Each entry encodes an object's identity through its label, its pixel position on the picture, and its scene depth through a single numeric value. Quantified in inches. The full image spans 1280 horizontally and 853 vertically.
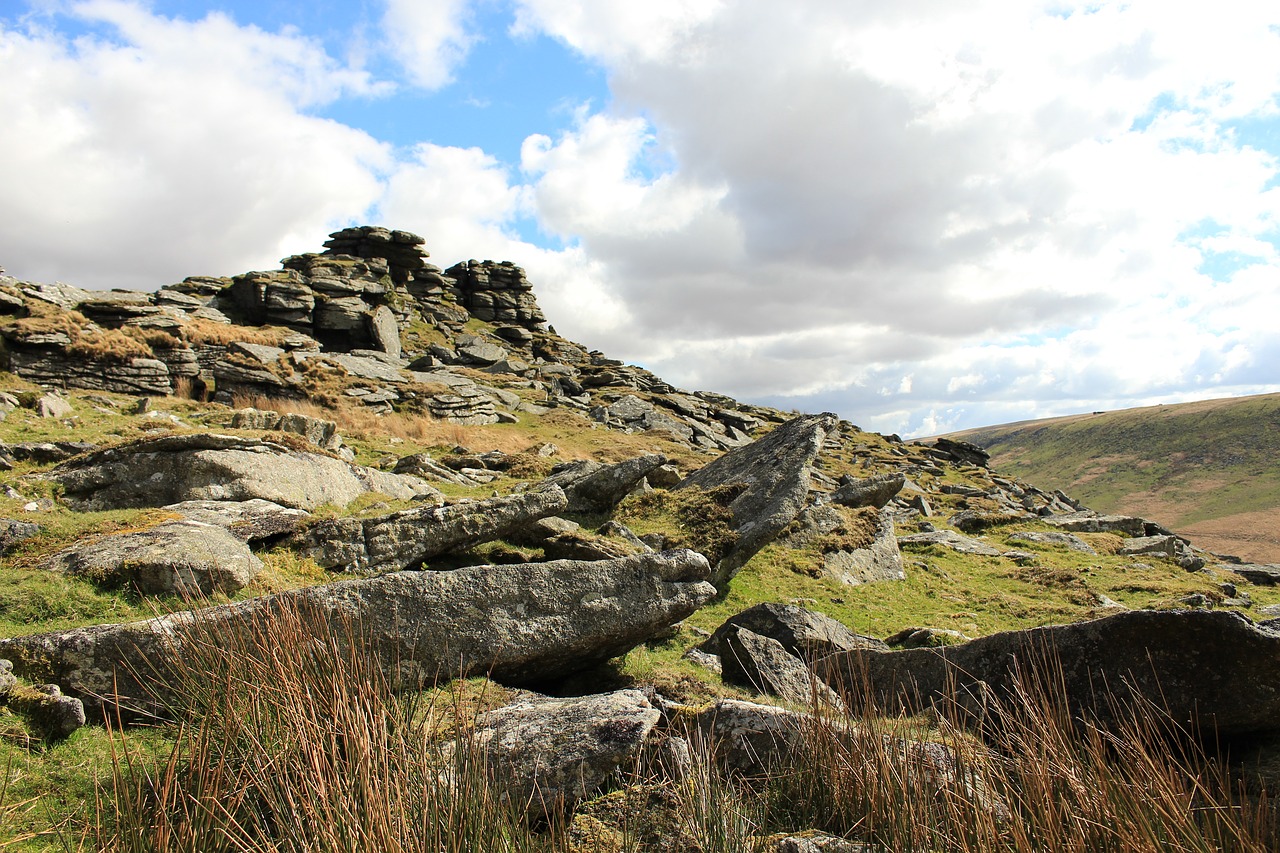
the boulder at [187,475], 511.8
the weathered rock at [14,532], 386.6
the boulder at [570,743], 236.4
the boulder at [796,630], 415.5
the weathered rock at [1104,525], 1230.3
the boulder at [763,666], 369.7
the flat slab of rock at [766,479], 645.9
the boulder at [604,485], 693.3
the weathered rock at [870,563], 707.4
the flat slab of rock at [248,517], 437.4
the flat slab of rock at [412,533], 443.2
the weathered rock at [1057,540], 1003.3
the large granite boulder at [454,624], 274.1
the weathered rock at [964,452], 3316.9
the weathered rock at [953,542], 922.1
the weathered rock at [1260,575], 965.2
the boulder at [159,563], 359.9
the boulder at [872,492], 922.1
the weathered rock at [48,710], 248.1
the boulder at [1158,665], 256.2
